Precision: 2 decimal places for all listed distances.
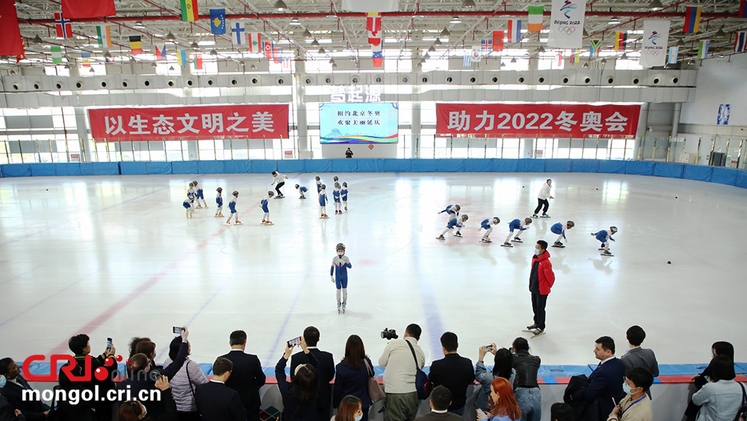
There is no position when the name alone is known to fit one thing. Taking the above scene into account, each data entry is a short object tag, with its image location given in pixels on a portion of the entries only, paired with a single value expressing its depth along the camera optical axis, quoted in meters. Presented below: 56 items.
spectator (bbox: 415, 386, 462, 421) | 3.12
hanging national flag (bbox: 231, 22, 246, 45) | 15.77
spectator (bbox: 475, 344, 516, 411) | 3.84
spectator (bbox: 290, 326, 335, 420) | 3.92
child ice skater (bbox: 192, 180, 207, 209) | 16.45
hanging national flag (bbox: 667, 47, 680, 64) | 20.44
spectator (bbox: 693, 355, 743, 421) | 3.68
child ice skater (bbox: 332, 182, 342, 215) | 15.83
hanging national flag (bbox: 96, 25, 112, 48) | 15.81
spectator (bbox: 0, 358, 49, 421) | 3.62
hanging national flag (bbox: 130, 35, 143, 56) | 16.78
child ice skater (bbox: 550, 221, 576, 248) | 11.45
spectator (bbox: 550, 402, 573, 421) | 3.11
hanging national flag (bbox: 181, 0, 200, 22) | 11.86
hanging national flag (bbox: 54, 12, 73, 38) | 14.95
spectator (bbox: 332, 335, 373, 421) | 3.85
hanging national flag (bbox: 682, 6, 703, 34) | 14.19
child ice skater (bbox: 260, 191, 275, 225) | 14.30
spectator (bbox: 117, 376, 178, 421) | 3.54
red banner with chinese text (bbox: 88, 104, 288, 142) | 30.66
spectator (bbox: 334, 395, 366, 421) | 3.12
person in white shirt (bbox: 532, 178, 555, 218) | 15.24
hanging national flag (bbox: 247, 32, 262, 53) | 17.59
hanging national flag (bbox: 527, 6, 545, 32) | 13.07
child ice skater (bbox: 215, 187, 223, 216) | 15.44
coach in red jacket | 6.61
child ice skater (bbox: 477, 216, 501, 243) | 11.94
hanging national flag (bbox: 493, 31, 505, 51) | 17.68
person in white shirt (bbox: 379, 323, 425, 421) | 3.90
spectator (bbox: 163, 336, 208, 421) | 3.71
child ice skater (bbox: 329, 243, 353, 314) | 7.56
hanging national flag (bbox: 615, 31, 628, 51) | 18.08
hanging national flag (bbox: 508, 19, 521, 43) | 15.39
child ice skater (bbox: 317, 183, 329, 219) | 15.16
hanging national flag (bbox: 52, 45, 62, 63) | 20.03
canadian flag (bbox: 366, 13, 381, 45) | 13.40
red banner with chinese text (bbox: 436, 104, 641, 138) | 30.14
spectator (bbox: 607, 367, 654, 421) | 3.41
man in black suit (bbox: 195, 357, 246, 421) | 3.39
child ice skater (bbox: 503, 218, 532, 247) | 11.55
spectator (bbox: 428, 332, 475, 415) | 3.88
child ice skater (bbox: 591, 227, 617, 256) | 10.88
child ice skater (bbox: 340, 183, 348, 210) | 15.92
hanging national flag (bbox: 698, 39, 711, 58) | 19.67
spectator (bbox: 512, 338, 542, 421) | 3.75
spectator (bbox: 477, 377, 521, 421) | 3.33
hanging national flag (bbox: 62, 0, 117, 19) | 10.40
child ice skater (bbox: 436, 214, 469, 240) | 12.32
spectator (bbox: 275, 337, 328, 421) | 3.52
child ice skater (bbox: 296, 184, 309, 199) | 18.80
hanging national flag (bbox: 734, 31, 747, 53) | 17.61
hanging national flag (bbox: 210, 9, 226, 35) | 13.94
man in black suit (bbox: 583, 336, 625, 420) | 3.83
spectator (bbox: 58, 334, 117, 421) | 3.59
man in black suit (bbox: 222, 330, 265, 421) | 3.85
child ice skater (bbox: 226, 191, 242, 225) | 14.25
